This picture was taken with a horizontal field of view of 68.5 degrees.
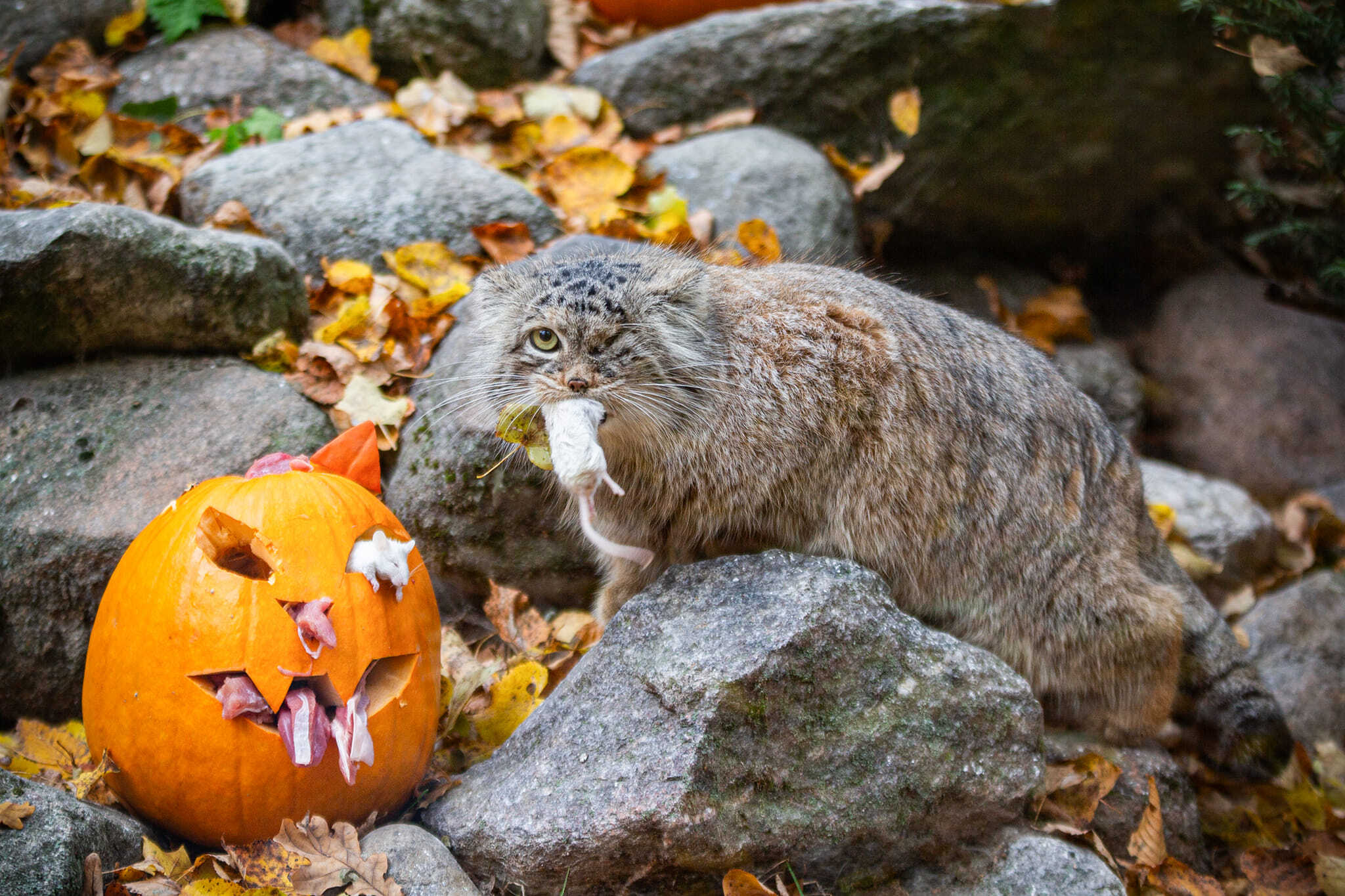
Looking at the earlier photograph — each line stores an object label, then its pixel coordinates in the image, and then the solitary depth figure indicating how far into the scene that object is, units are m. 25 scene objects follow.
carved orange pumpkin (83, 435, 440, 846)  2.61
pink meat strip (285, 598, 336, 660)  2.60
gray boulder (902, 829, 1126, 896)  2.88
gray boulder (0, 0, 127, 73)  5.20
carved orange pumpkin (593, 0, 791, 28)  6.34
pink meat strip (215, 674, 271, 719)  2.59
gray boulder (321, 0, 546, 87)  5.73
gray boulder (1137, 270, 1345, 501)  6.04
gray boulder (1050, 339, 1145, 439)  6.02
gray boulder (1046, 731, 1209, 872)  3.36
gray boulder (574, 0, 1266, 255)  5.47
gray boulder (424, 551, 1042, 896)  2.68
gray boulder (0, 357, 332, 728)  3.32
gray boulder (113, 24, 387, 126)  5.34
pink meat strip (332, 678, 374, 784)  2.60
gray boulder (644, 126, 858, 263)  5.14
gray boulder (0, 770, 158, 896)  2.32
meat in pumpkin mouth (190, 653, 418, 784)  2.59
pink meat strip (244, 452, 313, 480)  3.00
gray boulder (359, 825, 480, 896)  2.58
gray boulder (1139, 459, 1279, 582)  5.13
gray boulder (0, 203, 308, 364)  3.41
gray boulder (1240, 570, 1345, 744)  4.47
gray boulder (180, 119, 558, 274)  4.49
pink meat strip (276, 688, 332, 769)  2.57
